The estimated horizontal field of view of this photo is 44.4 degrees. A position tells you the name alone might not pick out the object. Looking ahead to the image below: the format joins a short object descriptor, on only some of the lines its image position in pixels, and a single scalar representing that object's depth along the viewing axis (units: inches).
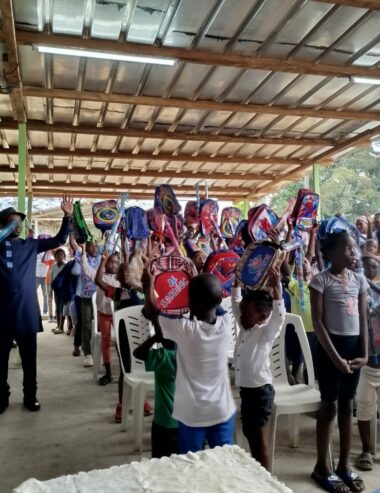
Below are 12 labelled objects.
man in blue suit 145.5
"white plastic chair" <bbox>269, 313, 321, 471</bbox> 101.5
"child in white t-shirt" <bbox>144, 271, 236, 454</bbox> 70.6
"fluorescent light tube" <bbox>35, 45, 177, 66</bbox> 166.1
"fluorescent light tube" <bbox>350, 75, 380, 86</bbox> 199.6
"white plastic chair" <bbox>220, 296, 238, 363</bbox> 142.5
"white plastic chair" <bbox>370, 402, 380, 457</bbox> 111.6
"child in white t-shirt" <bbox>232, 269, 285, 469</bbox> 84.0
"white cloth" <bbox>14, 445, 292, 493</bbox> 41.7
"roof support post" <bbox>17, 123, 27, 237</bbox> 224.2
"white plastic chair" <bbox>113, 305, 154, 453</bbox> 115.0
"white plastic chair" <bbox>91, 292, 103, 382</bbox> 181.5
